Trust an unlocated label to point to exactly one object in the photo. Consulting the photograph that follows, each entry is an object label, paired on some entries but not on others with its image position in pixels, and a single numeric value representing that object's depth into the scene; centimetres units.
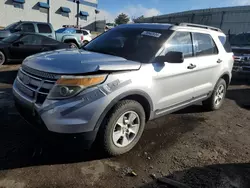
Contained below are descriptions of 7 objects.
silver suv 214
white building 2416
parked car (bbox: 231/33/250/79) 720
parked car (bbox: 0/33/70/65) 721
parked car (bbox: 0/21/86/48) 964
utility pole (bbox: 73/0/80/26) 3071
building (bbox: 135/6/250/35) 1936
